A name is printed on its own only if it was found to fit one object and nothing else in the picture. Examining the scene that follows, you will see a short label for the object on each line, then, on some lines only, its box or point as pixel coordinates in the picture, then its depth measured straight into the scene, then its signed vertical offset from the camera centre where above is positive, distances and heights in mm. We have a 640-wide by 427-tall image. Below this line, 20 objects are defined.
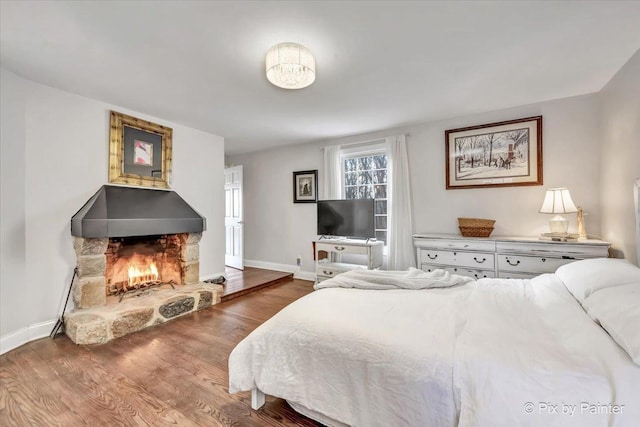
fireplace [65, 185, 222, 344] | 2682 -612
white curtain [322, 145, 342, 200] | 4480 +673
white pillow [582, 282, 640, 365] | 997 -435
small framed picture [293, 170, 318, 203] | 4785 +492
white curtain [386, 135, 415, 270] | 3861 +51
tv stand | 3826 -650
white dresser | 2625 -438
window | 4258 +561
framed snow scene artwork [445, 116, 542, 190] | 3178 +726
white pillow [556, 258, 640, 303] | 1487 -370
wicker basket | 3203 -164
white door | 5434 -75
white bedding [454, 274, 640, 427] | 916 -587
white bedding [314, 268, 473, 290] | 2018 -510
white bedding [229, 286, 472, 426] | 1112 -678
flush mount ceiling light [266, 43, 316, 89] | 1934 +1077
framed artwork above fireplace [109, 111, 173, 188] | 3139 +780
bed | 952 -589
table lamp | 2744 +60
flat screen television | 3918 -65
